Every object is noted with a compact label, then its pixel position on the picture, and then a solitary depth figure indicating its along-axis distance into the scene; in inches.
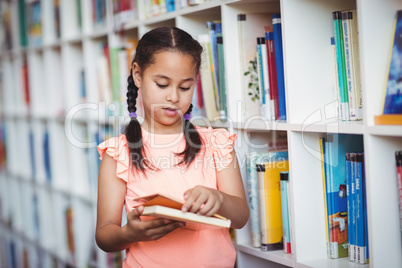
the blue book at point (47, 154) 111.0
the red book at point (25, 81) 119.9
